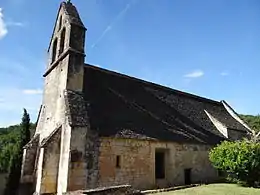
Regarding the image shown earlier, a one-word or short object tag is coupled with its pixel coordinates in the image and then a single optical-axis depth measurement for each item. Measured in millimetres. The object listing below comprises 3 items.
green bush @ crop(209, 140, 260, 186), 15953
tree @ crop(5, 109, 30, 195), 18125
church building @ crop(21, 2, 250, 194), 14234
